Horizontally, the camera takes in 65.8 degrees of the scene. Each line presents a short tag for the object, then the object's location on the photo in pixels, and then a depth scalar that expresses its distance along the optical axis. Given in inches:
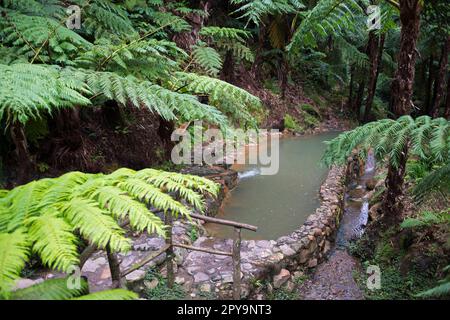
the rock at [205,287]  121.9
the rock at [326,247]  173.3
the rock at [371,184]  260.7
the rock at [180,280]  124.5
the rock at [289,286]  141.3
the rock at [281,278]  139.4
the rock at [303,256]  153.7
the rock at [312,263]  159.3
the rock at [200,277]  126.6
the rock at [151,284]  118.6
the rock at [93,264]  121.3
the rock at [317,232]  165.3
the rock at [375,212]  180.6
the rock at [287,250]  147.7
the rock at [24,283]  79.9
